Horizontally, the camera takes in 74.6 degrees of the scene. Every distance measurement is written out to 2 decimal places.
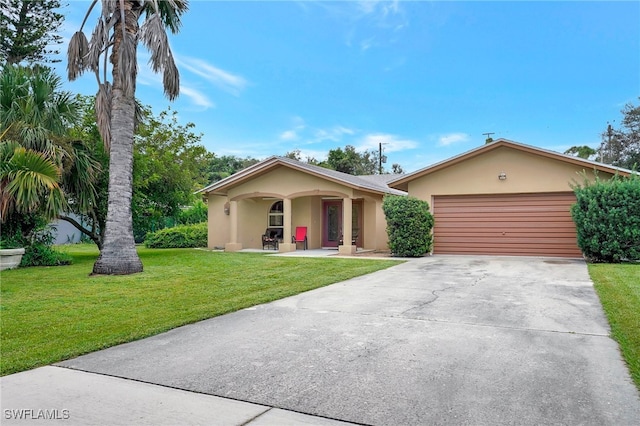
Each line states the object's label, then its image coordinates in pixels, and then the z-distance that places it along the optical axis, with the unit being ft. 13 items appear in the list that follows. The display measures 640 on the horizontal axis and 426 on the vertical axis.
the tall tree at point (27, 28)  65.36
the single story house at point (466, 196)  45.60
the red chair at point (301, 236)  61.26
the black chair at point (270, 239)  61.50
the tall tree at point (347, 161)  137.90
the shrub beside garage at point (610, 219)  37.37
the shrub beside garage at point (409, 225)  46.83
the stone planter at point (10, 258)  36.52
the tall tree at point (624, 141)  129.90
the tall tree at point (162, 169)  50.29
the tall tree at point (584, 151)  141.18
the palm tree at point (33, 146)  32.63
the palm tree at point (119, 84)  33.12
